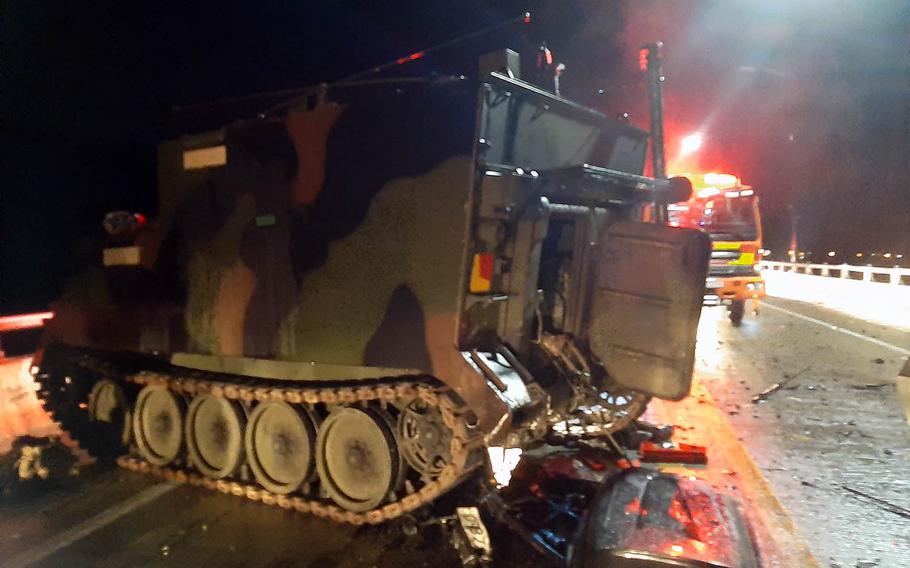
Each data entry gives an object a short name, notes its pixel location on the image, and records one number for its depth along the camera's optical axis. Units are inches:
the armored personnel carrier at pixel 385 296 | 165.6
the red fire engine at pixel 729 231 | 603.5
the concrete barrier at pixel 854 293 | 652.7
